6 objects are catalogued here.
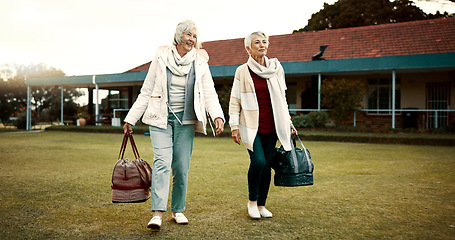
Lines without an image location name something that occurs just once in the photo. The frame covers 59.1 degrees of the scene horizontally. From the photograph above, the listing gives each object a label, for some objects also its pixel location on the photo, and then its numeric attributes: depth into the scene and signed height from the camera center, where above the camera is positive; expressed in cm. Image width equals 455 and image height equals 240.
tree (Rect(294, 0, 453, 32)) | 3250 +848
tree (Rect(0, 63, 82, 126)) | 4059 +217
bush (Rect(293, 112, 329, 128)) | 1717 -22
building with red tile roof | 1680 +202
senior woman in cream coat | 367 +1
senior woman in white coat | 339 +3
